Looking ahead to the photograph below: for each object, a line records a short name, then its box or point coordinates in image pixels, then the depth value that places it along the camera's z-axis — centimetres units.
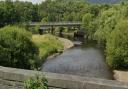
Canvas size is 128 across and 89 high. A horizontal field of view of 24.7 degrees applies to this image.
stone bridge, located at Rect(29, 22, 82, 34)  8805
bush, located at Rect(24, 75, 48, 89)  741
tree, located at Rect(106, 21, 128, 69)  3956
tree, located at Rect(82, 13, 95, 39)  7812
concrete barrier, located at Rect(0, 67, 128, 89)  756
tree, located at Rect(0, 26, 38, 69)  2862
